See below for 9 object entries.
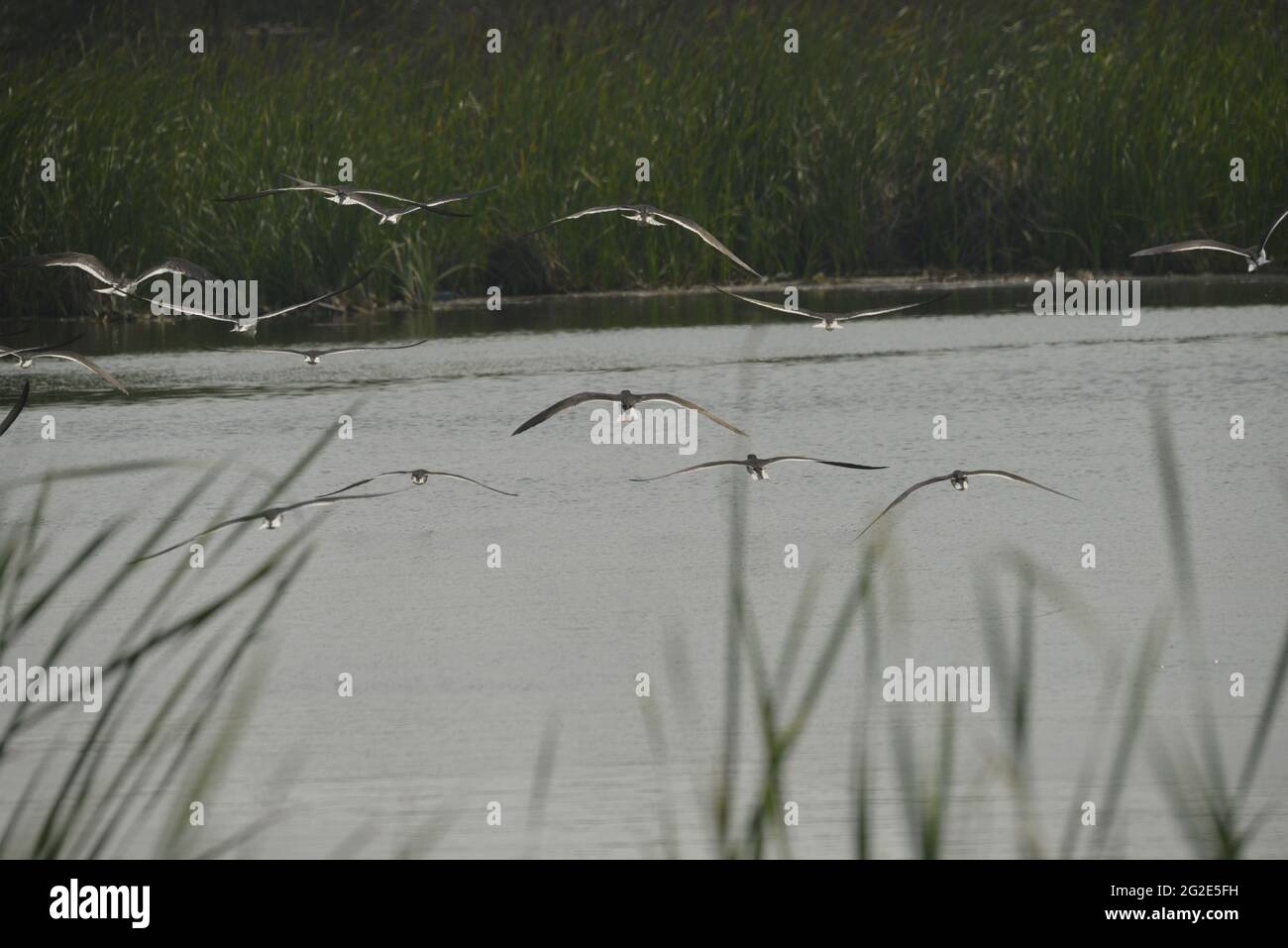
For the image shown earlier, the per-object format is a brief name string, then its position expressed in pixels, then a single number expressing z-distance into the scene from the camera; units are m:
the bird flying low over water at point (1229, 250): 15.29
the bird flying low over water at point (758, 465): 14.34
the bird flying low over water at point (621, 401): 13.44
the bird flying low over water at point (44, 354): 9.06
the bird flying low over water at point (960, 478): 14.52
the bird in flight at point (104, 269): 10.54
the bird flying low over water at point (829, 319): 15.63
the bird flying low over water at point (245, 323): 15.66
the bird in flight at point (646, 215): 14.93
